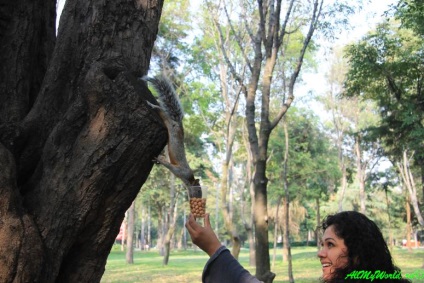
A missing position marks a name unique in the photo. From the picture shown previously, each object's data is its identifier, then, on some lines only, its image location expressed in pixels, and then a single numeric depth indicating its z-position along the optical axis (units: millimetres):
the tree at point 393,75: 14578
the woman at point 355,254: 1551
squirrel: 2336
